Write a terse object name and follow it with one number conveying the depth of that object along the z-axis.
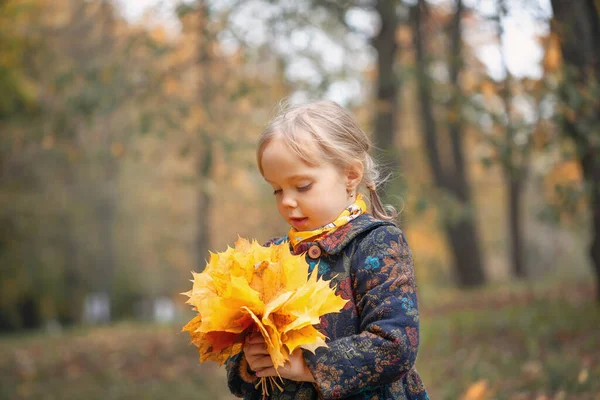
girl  1.89
